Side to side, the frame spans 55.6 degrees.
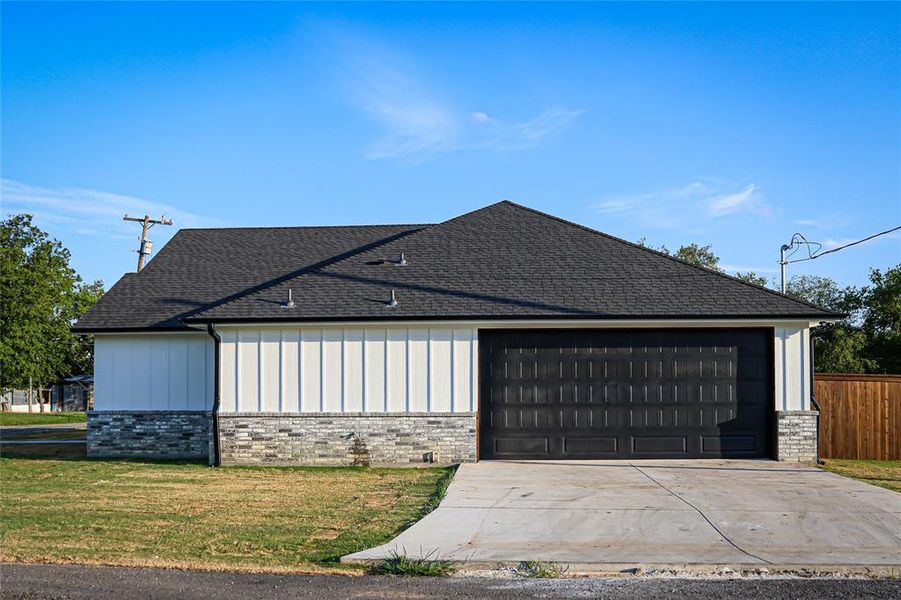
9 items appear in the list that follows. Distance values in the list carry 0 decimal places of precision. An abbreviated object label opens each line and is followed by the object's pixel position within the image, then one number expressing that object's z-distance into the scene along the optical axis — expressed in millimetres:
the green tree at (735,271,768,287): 45928
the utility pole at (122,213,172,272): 36312
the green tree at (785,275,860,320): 44219
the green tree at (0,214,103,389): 46531
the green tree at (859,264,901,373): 34688
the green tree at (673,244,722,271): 47250
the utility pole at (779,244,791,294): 29183
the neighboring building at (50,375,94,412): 63688
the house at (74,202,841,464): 16547
